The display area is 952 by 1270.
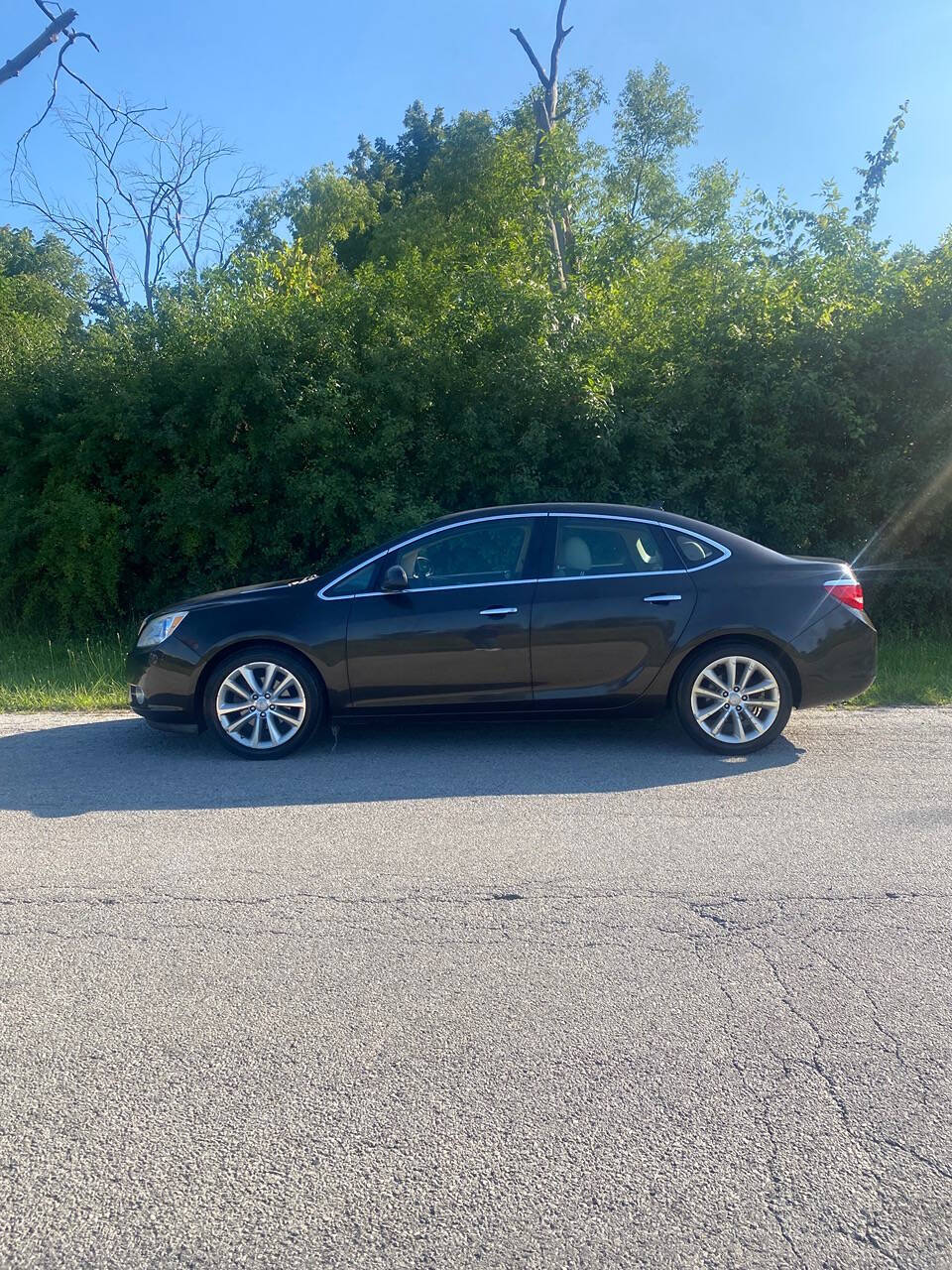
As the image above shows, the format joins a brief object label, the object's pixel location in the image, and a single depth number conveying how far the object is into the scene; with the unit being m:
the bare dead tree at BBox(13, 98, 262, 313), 29.58
